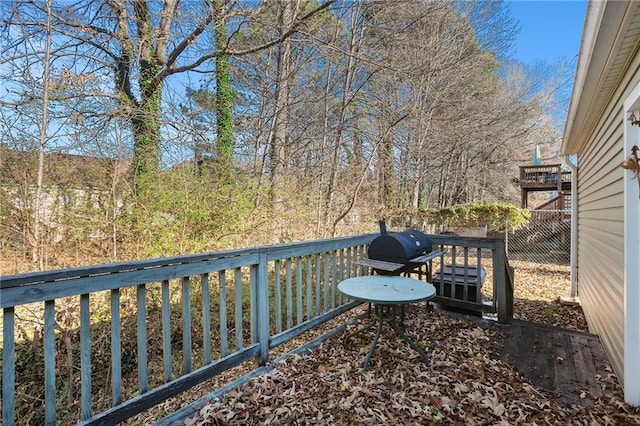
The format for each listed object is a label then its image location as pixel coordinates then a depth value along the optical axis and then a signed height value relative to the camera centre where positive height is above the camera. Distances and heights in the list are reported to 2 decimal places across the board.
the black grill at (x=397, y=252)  3.45 -0.50
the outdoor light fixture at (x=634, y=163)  2.13 +0.33
